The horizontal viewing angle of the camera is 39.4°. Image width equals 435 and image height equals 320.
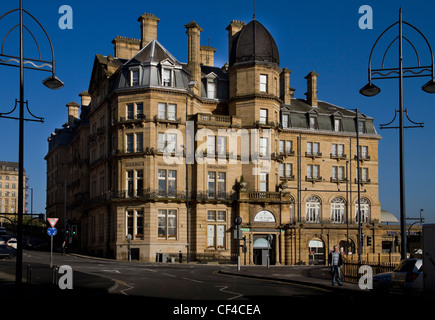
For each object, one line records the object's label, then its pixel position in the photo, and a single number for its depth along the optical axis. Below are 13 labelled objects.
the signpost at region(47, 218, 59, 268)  34.46
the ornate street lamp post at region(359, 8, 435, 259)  23.64
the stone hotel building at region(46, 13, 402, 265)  59.25
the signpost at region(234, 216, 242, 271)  39.31
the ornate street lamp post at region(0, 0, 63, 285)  20.30
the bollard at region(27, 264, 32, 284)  23.82
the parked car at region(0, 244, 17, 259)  50.94
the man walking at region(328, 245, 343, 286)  26.23
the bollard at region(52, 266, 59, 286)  24.22
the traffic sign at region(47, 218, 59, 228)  34.44
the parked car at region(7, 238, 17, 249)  72.34
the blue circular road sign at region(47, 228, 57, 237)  35.69
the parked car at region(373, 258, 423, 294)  21.78
